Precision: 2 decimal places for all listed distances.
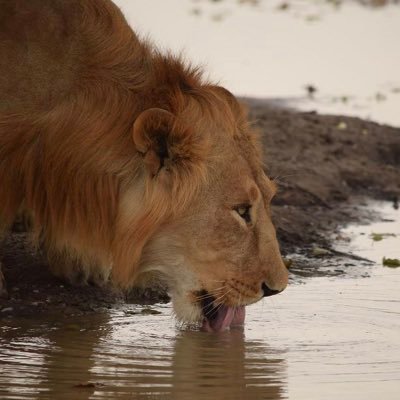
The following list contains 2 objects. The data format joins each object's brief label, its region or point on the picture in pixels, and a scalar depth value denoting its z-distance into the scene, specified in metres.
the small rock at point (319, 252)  17.31
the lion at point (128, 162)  12.17
